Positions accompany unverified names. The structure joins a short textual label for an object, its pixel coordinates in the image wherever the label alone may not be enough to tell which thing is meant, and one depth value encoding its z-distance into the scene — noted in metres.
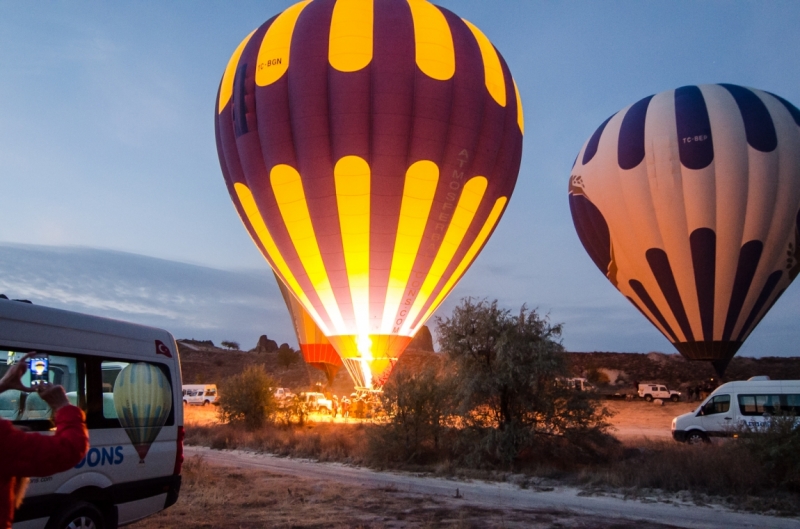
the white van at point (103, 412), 5.06
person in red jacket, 2.66
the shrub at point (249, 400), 21.88
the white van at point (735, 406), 15.41
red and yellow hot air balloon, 19.94
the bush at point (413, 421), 14.41
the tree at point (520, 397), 13.36
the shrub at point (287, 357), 66.01
